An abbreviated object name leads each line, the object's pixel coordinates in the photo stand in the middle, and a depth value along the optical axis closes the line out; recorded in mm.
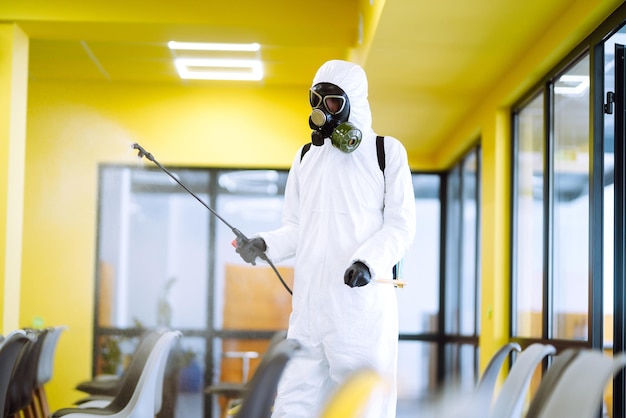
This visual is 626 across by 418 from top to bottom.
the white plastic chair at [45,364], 5786
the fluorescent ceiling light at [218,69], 7344
